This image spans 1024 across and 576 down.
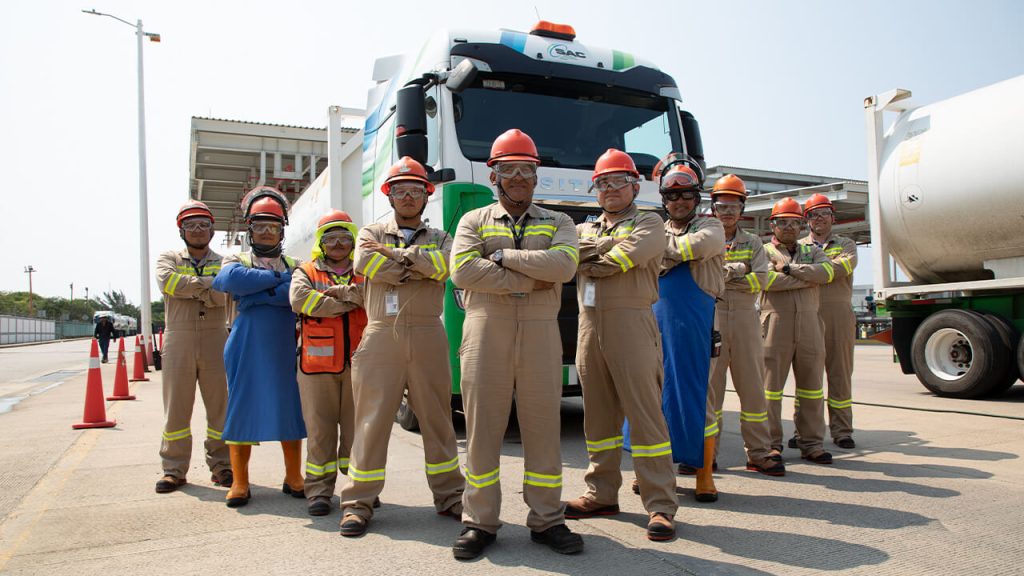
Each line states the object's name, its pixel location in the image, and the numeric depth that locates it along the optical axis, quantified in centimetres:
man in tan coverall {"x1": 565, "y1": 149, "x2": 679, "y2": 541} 406
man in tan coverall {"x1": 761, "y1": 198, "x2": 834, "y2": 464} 593
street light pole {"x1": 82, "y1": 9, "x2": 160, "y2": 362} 1880
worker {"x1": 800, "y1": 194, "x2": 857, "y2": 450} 642
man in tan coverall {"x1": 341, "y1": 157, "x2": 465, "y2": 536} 414
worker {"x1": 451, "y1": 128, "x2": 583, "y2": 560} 375
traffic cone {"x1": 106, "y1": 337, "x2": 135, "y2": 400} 1123
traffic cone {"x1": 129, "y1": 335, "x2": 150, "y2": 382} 1480
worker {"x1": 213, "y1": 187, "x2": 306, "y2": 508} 472
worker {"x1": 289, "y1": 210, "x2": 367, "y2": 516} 450
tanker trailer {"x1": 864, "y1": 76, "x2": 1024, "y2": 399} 866
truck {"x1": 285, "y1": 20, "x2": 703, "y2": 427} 614
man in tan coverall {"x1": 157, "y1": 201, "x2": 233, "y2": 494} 528
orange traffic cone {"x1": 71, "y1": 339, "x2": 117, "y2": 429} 825
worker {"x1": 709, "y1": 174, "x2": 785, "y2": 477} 527
